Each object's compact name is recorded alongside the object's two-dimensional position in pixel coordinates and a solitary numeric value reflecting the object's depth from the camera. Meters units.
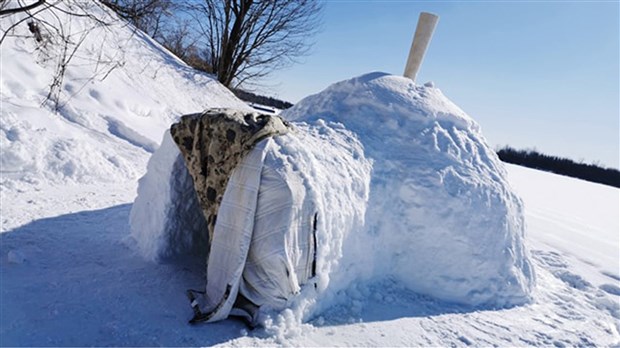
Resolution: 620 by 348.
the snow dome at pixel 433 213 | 3.10
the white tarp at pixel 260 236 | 2.15
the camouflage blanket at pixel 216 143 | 2.29
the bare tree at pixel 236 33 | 10.93
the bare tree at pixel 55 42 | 4.84
